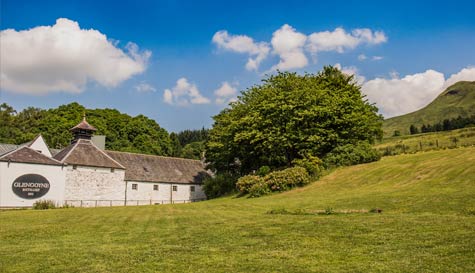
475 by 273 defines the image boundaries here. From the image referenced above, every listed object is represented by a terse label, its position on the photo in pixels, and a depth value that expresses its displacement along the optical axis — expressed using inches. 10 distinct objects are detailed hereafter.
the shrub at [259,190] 1296.8
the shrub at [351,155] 1396.7
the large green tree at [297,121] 1471.5
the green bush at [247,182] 1384.0
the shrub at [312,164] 1353.3
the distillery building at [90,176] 1486.2
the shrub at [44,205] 1387.8
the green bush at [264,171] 1502.2
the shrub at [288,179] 1282.0
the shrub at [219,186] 1765.5
